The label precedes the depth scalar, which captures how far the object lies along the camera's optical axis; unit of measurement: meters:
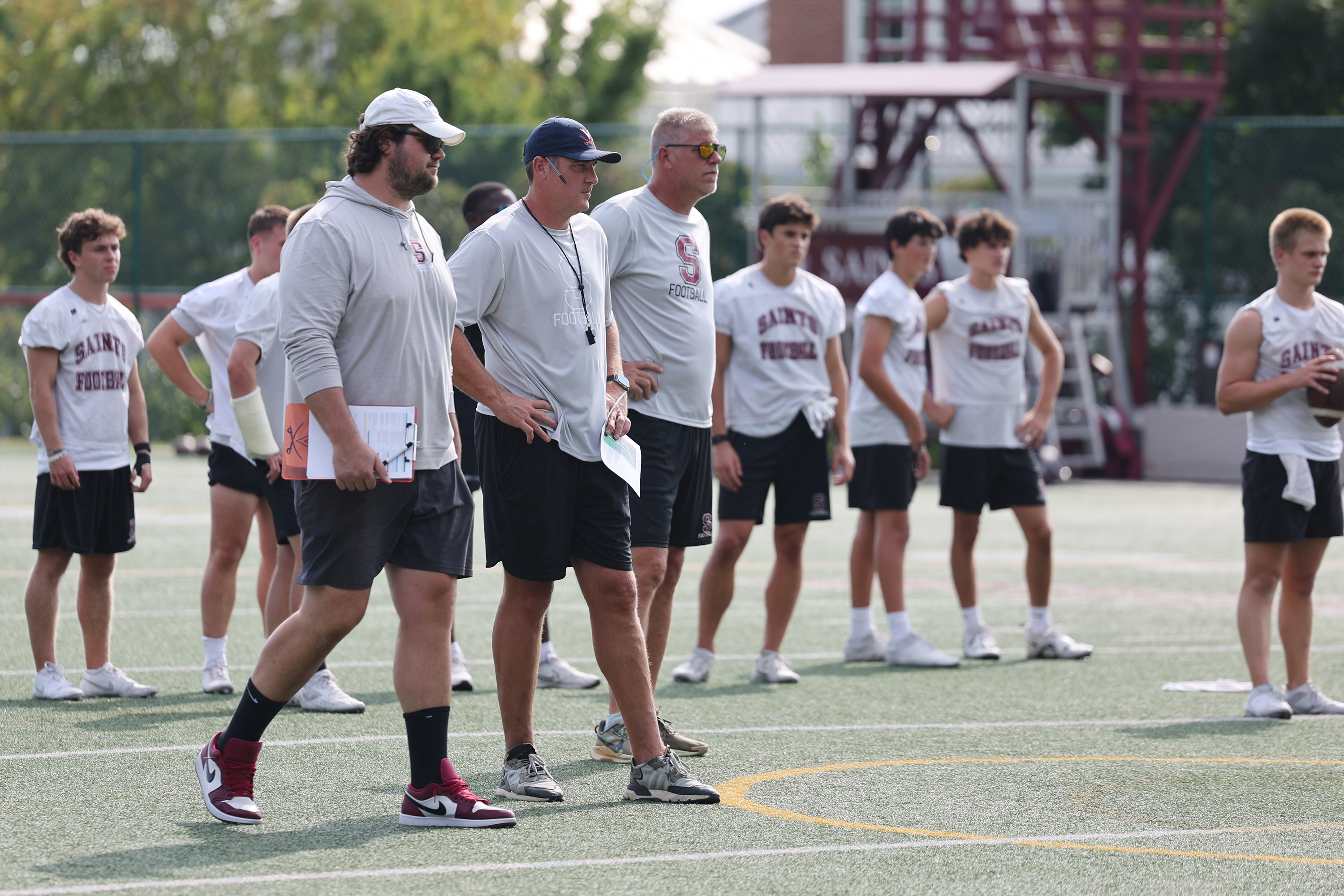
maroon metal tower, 49.28
